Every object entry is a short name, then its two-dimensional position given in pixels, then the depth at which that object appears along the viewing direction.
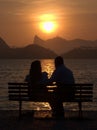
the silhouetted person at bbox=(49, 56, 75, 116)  13.66
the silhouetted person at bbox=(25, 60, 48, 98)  13.38
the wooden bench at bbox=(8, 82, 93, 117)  13.20
